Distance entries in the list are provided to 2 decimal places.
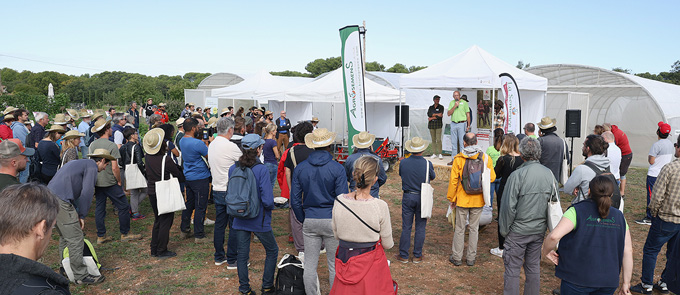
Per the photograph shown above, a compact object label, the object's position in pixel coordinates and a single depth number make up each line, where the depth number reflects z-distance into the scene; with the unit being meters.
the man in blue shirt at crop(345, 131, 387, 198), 5.22
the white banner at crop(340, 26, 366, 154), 8.02
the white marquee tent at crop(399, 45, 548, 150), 10.73
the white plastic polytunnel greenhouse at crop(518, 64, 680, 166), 14.04
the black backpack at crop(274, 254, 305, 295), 4.36
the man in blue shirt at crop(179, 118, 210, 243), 5.73
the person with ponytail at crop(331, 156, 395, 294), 3.18
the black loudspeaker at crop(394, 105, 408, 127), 12.51
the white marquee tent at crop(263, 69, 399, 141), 14.48
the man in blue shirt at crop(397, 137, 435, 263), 5.36
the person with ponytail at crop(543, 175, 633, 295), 3.10
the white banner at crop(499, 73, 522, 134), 10.11
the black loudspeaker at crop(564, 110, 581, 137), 10.46
